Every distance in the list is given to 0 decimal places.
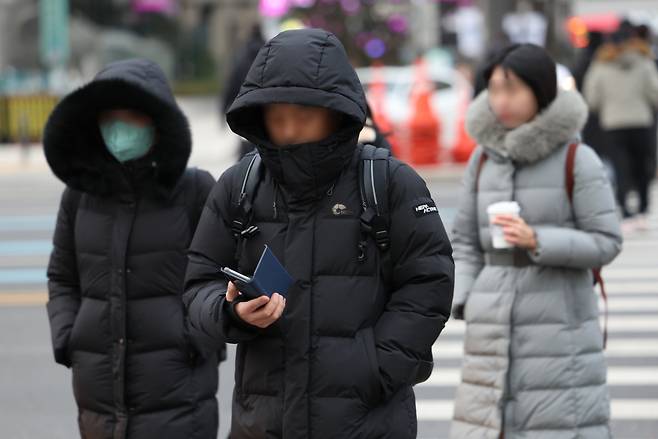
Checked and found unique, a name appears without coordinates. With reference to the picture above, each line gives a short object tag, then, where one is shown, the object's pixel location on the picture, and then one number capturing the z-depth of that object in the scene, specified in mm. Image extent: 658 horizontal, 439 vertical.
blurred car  22266
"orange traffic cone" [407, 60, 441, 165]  20406
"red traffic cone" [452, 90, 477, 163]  20672
